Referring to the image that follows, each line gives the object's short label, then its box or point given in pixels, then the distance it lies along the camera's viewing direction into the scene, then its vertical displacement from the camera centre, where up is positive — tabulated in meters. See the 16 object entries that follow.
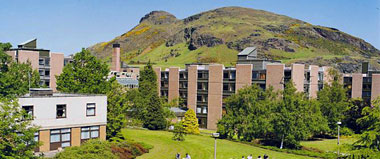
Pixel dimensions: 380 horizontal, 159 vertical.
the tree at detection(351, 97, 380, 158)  25.00 -4.09
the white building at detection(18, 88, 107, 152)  36.00 -4.33
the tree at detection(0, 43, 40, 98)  52.09 -0.67
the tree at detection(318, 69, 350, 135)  58.09 -4.04
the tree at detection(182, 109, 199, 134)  59.62 -7.60
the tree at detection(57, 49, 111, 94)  48.66 -0.47
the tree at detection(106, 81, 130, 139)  42.59 -4.66
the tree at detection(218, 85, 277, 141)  50.19 -5.27
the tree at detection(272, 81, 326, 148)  46.22 -5.43
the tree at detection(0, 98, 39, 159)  25.49 -4.42
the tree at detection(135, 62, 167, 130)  61.41 -5.96
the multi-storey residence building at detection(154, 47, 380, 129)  64.50 -0.84
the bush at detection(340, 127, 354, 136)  57.45 -8.23
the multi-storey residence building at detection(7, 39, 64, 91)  74.19 +2.43
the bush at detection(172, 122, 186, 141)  49.59 -7.45
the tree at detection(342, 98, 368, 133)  62.50 -6.26
